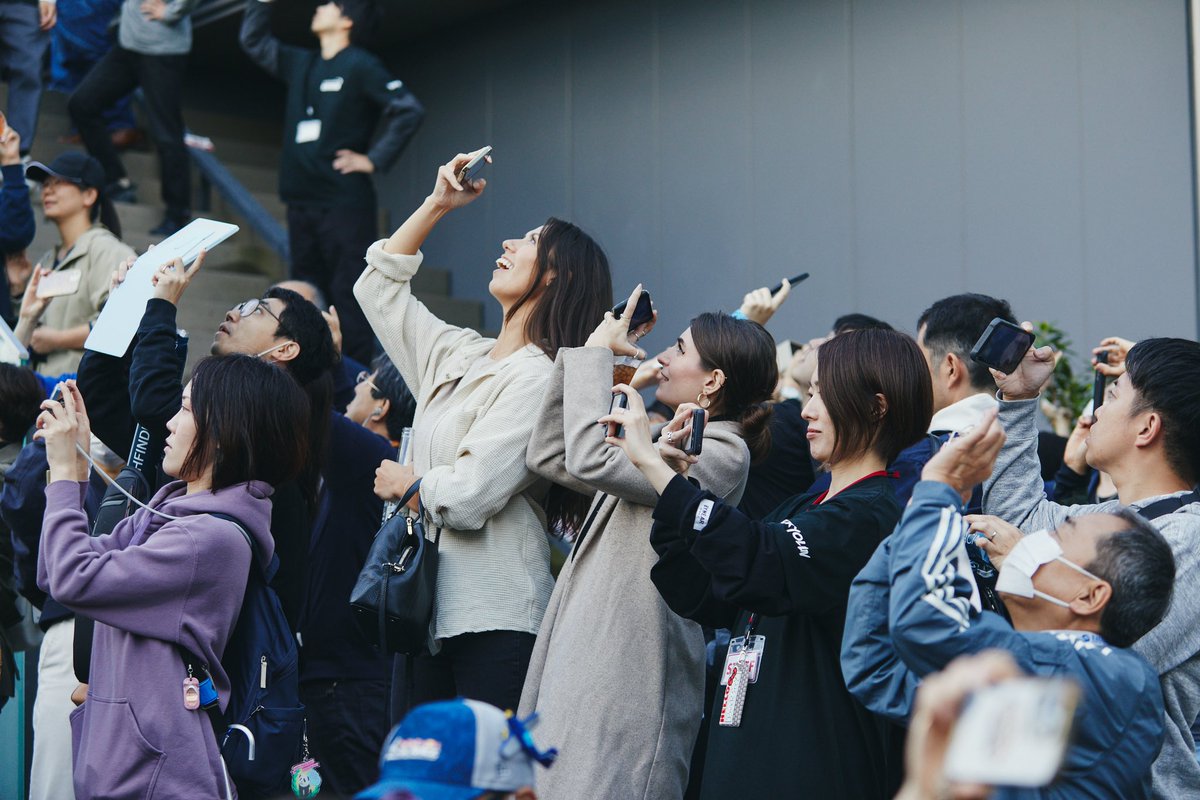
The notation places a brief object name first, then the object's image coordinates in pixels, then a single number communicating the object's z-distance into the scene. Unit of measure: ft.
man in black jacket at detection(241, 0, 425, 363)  24.04
